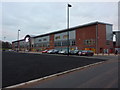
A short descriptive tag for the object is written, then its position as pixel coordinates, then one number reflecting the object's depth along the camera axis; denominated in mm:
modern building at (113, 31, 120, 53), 53725
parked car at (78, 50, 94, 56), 32375
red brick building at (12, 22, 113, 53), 49722
